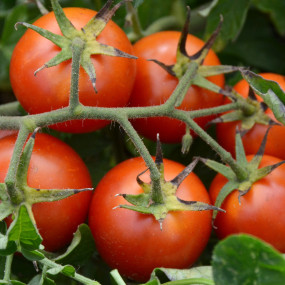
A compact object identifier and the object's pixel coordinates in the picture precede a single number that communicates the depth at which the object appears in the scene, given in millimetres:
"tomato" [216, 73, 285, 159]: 533
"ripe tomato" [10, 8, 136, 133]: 506
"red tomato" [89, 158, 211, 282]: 499
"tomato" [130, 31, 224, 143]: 529
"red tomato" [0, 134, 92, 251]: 502
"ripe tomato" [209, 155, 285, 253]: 508
